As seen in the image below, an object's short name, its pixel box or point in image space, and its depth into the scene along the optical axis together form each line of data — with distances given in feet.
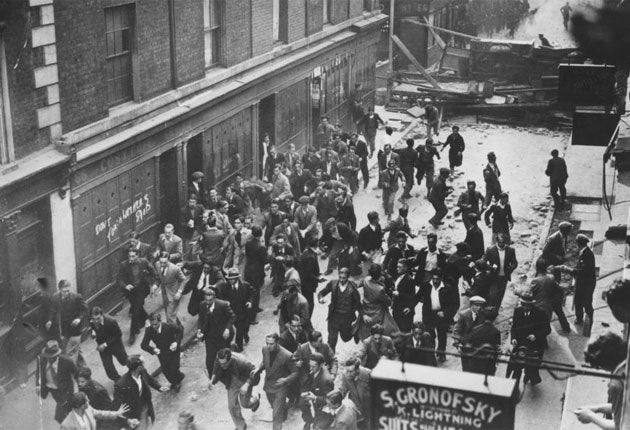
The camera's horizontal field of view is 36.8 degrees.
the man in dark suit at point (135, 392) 36.81
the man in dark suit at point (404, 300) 47.26
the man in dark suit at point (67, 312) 43.57
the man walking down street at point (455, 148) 79.82
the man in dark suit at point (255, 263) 52.13
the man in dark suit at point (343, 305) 45.32
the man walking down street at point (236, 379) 38.65
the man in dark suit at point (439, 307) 47.67
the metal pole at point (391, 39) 119.03
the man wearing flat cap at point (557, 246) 51.96
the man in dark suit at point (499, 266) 50.08
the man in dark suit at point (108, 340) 42.47
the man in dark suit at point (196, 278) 49.90
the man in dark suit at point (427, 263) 48.80
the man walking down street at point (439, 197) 67.56
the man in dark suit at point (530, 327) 42.96
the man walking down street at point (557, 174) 70.69
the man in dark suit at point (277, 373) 39.06
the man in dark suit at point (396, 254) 51.06
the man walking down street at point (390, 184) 70.13
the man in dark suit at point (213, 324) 43.50
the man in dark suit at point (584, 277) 48.49
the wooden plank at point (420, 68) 115.33
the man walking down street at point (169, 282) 49.67
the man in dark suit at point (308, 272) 50.67
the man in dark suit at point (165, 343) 42.32
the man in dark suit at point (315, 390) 37.99
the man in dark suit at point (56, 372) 38.58
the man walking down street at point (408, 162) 75.56
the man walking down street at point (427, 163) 76.18
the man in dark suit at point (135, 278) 48.98
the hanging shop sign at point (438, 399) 23.63
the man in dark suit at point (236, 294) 46.47
